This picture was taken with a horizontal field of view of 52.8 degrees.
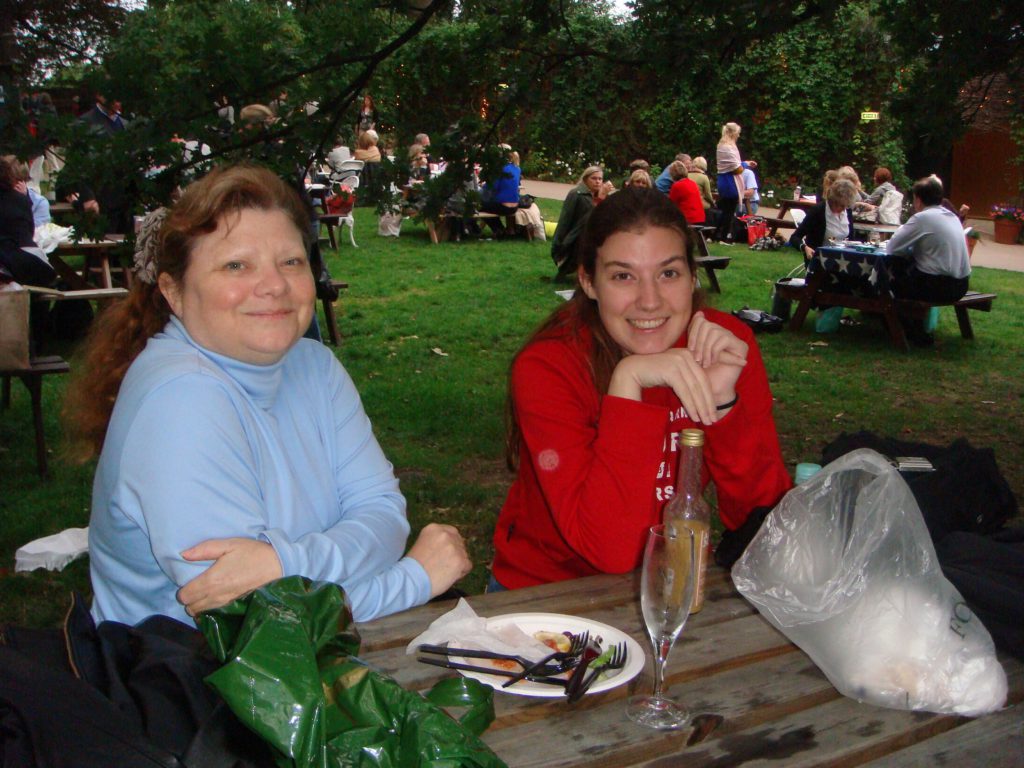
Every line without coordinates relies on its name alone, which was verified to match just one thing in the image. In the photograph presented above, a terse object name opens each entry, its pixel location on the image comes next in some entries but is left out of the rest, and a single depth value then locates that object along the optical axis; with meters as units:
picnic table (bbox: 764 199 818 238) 16.17
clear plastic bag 1.64
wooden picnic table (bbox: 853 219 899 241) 13.74
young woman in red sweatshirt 2.22
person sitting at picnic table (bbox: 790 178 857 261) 12.05
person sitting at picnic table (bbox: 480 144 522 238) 14.75
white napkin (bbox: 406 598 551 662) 1.72
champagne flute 1.57
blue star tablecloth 9.43
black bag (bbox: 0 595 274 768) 1.11
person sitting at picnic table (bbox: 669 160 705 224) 14.23
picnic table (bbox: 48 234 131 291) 8.77
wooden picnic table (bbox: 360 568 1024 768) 1.48
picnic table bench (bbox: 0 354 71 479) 5.59
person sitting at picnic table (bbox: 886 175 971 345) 9.09
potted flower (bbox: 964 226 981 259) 13.22
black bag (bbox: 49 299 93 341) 8.74
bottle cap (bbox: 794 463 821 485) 2.27
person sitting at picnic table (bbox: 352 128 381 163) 14.47
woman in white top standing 16.00
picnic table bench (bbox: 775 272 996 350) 9.41
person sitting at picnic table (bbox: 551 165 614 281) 11.97
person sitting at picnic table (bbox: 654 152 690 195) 15.26
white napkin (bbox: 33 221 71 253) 9.14
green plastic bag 1.16
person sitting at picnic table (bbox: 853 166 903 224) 15.92
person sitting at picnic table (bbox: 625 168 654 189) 12.14
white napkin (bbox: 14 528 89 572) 4.36
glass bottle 1.81
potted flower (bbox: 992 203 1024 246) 17.70
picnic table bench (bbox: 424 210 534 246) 15.09
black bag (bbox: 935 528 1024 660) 1.77
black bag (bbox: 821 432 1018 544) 2.10
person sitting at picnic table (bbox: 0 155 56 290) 7.96
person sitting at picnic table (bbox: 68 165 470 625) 1.82
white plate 1.61
